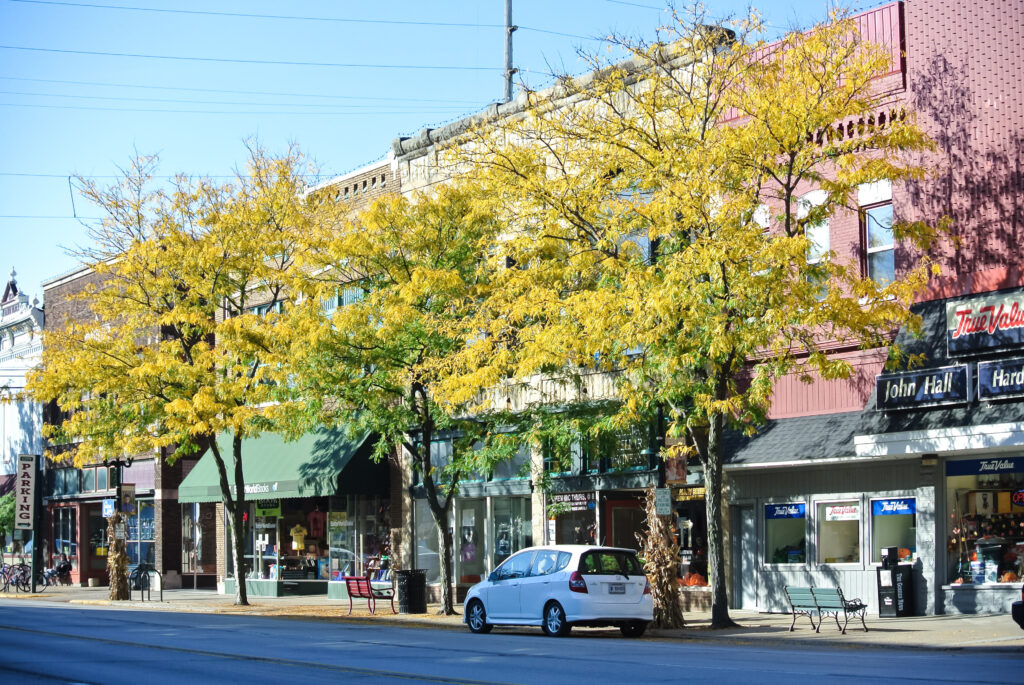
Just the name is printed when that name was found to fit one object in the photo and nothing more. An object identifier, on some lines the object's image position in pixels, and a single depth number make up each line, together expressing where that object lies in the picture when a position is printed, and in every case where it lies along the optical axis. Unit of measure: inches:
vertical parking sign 1884.8
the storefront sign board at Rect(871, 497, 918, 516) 930.7
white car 846.5
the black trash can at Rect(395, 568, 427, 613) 1157.7
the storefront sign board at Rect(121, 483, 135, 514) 1566.2
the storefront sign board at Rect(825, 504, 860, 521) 969.5
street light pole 1514.5
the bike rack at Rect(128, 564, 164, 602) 1517.0
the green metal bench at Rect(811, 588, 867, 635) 825.5
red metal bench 1154.0
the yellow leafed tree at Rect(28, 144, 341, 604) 1259.8
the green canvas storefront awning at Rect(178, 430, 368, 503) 1387.8
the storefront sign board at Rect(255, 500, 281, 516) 1563.7
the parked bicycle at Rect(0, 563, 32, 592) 1822.1
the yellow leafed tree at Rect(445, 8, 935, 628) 811.4
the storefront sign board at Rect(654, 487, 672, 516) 905.5
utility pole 1616.6
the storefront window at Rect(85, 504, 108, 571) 2010.3
